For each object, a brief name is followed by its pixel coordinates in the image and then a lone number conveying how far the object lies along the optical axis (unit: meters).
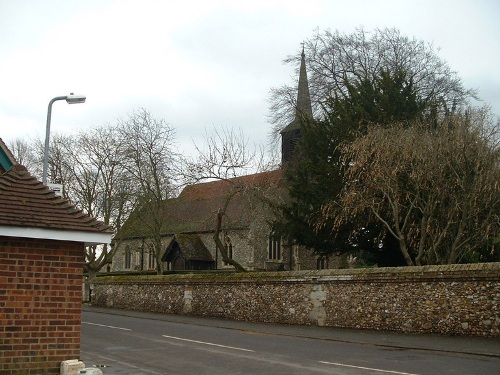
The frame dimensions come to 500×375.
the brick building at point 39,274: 9.73
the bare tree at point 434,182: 23.95
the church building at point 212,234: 47.41
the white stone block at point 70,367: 9.87
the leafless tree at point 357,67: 39.38
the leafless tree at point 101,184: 44.77
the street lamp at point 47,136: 18.51
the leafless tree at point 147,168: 42.50
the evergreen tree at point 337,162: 31.64
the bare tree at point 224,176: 32.09
